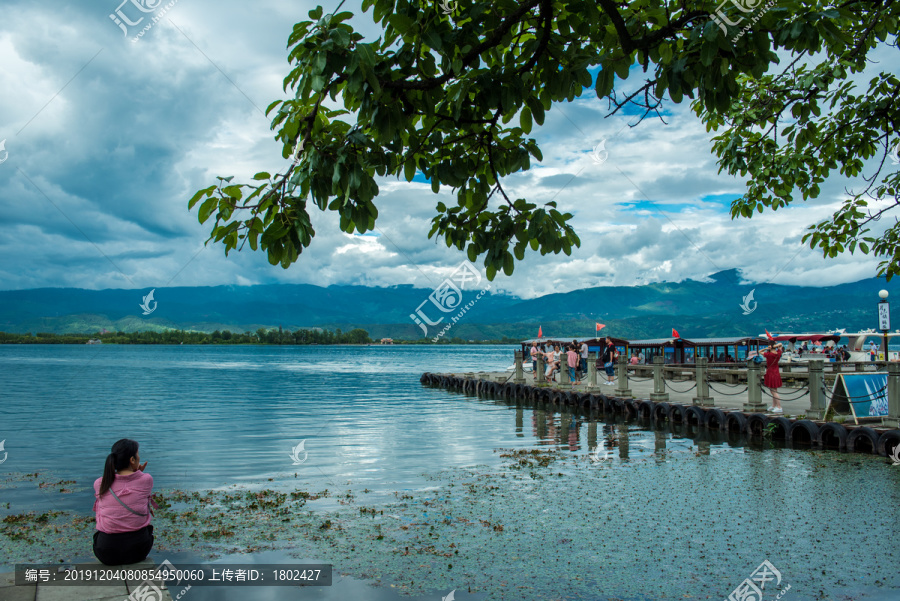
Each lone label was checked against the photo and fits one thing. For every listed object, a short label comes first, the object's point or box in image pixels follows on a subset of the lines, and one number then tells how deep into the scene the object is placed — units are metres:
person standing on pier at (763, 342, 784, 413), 19.52
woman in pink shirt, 6.54
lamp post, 25.15
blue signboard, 16.72
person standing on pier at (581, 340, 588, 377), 37.36
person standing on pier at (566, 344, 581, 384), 35.16
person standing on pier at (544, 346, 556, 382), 37.50
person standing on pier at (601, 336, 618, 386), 33.97
